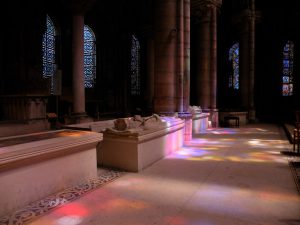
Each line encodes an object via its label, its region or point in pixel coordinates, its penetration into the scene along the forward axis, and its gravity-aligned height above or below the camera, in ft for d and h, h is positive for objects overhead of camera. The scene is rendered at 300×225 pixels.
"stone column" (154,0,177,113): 25.80 +5.20
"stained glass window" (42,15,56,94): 43.56 +10.01
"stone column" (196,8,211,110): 39.02 +8.01
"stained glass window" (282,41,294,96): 57.57 +8.35
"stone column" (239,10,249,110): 48.34 +7.68
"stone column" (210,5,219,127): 39.00 +6.10
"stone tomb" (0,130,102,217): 9.47 -2.80
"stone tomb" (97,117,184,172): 15.42 -2.88
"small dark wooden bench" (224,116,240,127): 41.75 -3.05
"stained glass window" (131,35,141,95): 58.99 +9.24
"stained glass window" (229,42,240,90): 61.65 +7.95
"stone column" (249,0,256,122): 48.14 +9.64
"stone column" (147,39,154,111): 49.11 +6.11
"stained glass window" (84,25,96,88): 51.68 +9.03
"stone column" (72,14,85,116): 30.74 +5.23
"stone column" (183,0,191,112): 27.23 +5.36
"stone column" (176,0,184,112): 26.06 +6.11
